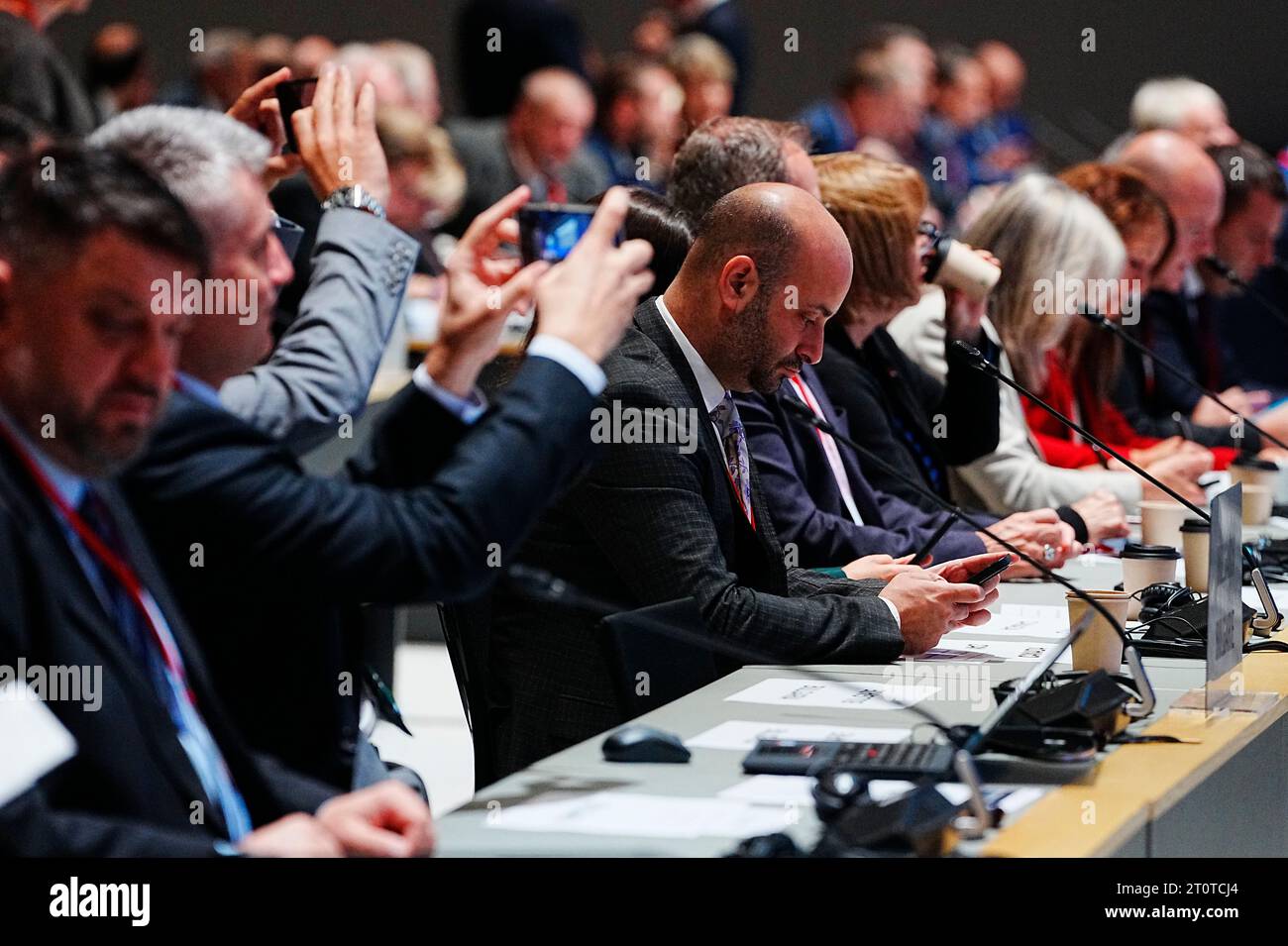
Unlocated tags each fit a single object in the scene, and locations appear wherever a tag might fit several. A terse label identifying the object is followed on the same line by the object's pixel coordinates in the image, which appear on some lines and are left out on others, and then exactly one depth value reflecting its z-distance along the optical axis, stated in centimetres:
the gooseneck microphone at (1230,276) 448
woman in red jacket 407
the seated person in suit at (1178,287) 479
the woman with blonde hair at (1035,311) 371
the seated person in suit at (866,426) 297
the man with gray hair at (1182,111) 604
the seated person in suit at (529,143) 754
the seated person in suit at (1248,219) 529
